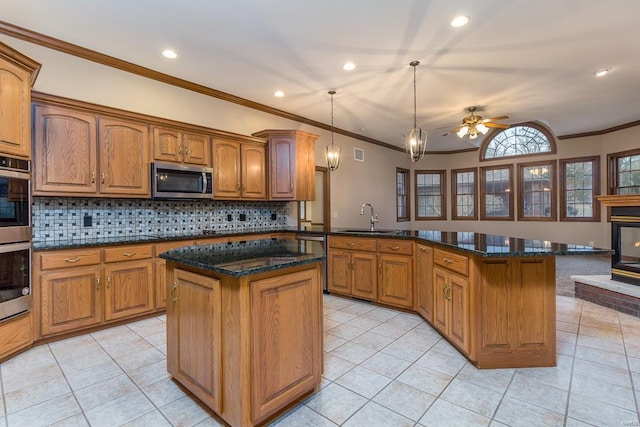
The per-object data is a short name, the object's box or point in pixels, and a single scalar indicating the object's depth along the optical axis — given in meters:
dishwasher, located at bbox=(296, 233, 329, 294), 4.26
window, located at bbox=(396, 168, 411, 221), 8.42
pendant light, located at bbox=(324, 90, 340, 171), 4.53
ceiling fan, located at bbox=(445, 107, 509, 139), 5.00
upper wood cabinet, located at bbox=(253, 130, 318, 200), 4.80
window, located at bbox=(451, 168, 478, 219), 8.50
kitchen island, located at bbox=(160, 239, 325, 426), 1.58
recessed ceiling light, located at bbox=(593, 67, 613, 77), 3.89
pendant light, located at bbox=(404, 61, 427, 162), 3.69
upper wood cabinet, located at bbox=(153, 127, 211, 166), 3.57
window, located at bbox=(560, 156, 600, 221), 6.91
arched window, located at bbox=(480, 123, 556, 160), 7.40
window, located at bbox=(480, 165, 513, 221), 7.96
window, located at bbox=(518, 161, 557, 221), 7.39
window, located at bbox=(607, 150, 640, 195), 6.18
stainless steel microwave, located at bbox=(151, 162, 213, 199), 3.50
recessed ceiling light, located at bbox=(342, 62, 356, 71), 3.69
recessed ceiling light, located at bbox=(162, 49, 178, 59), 3.31
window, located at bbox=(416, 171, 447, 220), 8.94
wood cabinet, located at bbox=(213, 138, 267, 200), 4.18
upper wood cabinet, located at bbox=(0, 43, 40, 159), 2.34
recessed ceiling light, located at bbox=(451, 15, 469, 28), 2.76
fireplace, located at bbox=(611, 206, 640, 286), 3.66
